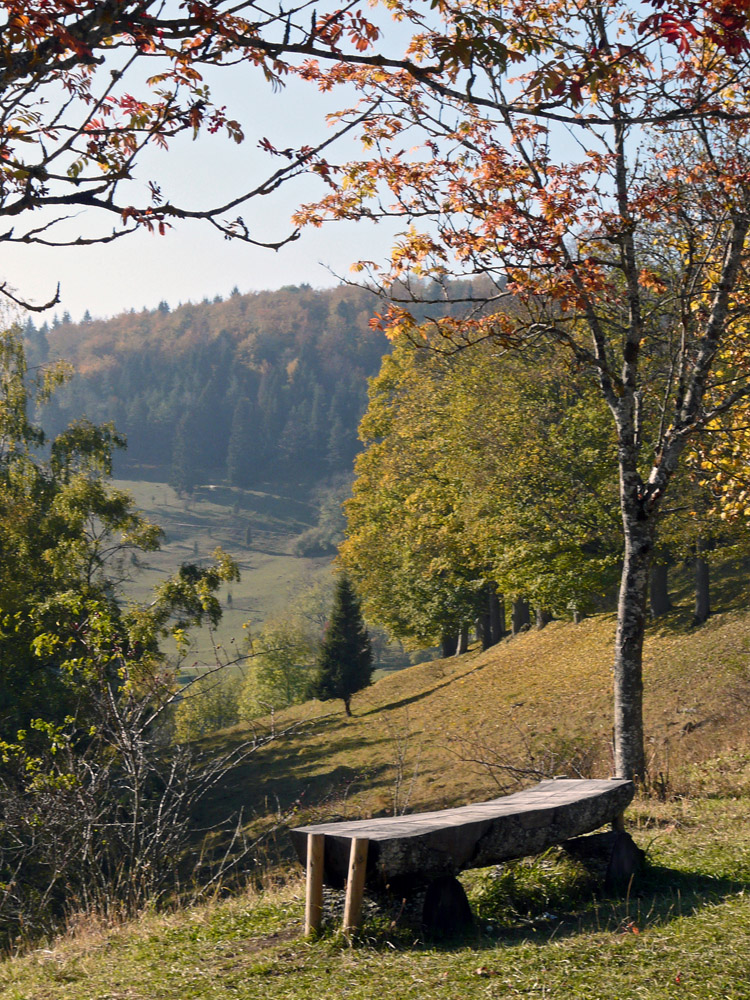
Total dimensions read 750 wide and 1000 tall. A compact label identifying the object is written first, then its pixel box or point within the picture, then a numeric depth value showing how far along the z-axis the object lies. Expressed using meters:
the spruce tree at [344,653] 40.16
